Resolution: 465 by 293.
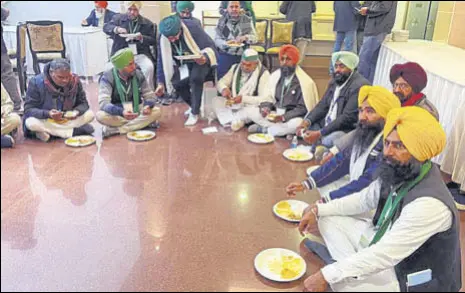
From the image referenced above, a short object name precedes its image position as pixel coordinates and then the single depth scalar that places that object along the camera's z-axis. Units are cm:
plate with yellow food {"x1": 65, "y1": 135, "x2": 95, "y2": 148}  279
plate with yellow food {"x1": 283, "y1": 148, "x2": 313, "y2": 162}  278
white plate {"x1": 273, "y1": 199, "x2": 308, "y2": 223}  198
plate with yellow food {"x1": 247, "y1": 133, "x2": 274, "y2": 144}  312
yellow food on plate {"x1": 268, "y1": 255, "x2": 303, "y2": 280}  144
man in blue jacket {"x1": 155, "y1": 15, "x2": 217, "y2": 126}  335
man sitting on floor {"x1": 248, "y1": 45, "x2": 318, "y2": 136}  322
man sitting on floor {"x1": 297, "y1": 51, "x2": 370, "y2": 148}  262
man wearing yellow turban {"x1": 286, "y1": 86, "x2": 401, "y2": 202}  169
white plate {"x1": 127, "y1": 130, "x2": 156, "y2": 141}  307
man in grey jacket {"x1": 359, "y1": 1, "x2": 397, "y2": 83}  370
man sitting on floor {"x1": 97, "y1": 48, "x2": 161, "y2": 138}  283
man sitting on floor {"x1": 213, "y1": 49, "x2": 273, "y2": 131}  345
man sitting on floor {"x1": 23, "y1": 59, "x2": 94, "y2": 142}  173
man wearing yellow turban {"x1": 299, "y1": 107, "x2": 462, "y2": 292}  110
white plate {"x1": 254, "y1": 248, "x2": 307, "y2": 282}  143
